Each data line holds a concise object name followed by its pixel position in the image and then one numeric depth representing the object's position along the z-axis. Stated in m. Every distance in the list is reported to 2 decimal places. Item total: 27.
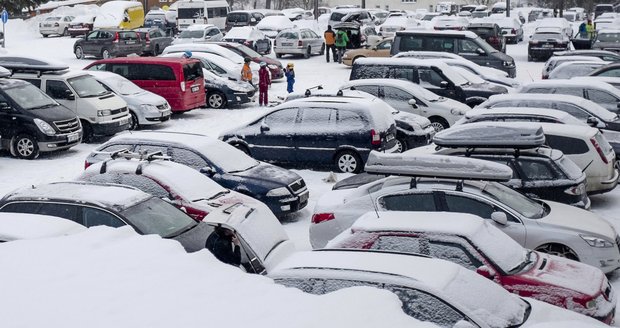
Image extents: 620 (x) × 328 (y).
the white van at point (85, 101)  20.45
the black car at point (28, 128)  18.53
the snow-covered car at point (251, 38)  39.84
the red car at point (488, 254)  8.81
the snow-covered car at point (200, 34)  40.33
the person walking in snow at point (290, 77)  27.00
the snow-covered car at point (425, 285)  7.03
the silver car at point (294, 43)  39.28
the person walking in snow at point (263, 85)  25.52
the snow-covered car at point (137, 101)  21.92
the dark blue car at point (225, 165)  14.01
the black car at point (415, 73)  22.61
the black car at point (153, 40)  39.34
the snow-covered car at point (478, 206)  10.80
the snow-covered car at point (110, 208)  10.13
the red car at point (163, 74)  23.56
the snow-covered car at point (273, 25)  45.81
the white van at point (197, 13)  51.25
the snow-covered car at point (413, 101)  20.41
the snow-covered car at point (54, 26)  50.44
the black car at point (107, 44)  37.84
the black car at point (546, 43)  38.50
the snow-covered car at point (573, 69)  26.05
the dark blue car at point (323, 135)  16.91
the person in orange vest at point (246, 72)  26.25
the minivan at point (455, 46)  30.75
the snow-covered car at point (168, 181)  12.05
